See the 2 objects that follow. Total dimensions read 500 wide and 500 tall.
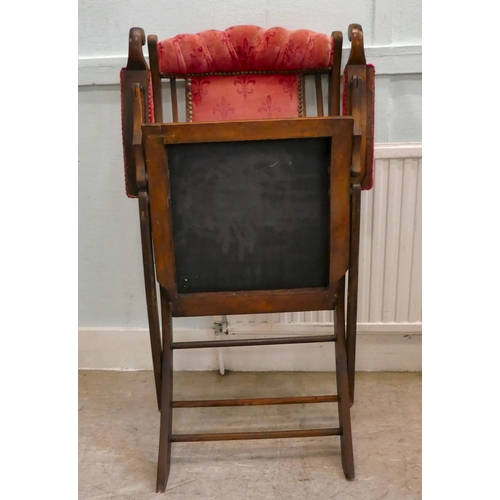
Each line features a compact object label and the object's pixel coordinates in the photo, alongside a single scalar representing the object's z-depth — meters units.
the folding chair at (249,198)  1.16
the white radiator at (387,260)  1.63
